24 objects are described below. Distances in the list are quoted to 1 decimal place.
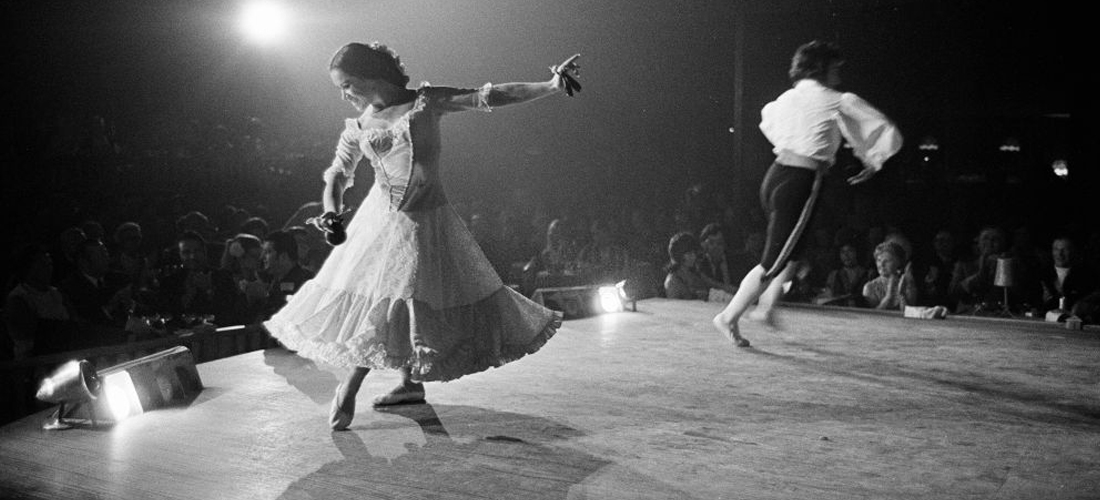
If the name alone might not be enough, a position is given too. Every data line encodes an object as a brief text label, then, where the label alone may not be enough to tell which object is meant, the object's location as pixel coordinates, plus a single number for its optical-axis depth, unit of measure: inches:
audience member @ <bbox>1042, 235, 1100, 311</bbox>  283.4
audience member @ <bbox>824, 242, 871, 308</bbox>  316.5
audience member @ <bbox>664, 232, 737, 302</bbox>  325.1
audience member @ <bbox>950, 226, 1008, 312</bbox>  304.8
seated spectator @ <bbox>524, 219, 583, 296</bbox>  353.1
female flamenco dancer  131.5
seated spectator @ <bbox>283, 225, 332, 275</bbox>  277.9
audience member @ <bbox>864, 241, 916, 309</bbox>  292.7
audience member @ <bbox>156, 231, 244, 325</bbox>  253.0
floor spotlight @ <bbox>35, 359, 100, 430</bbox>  136.2
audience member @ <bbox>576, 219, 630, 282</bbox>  351.6
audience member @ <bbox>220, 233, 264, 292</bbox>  263.9
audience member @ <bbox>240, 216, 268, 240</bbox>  326.6
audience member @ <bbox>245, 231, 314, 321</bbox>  252.2
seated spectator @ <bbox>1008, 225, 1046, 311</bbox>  291.1
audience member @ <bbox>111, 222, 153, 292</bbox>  271.5
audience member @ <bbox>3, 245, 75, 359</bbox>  199.6
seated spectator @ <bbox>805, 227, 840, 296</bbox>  344.2
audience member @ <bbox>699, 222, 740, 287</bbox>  338.6
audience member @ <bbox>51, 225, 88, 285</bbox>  256.2
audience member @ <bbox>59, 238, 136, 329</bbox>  234.8
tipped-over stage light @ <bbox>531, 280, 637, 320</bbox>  266.2
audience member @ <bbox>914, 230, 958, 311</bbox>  307.6
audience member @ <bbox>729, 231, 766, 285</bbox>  363.9
